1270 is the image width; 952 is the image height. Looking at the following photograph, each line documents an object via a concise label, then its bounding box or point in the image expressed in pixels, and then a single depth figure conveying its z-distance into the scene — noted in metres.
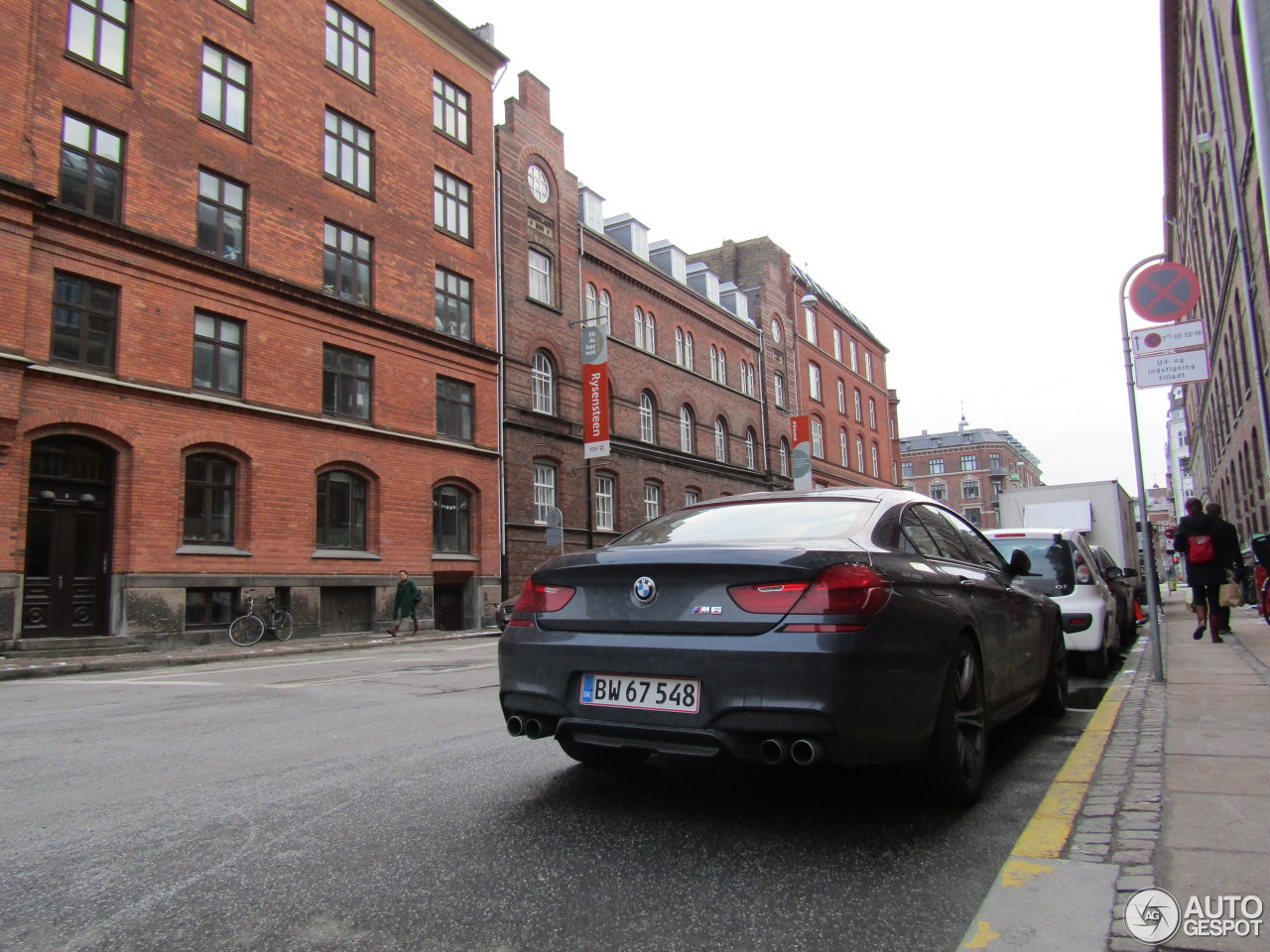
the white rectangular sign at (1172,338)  7.77
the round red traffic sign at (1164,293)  7.54
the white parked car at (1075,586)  8.69
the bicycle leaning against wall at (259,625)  17.91
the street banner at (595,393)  28.41
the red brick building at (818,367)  47.06
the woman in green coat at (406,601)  21.41
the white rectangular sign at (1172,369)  7.72
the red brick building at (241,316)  16.23
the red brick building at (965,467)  102.19
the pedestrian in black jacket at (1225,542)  10.73
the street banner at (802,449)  45.62
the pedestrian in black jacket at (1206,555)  10.77
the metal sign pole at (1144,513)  7.43
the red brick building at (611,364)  27.98
